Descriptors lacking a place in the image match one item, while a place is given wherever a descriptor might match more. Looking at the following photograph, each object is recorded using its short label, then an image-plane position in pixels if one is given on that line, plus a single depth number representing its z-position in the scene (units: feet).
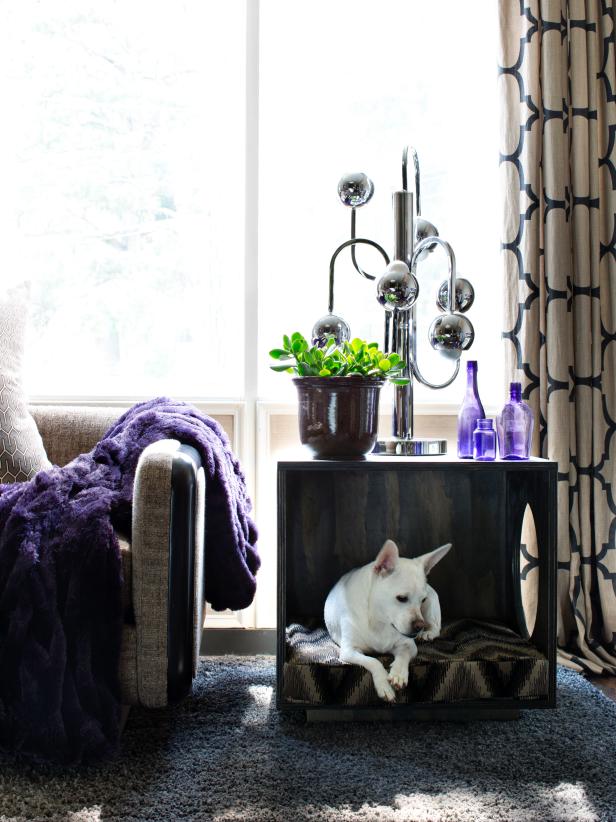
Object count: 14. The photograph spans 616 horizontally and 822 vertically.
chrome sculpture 6.19
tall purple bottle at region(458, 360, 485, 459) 6.05
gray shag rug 4.37
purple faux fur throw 4.68
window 8.32
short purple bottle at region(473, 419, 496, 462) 5.80
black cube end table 6.57
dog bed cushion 5.47
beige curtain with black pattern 7.39
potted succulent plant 5.65
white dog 5.41
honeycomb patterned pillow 6.42
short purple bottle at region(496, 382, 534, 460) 5.84
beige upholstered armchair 4.87
